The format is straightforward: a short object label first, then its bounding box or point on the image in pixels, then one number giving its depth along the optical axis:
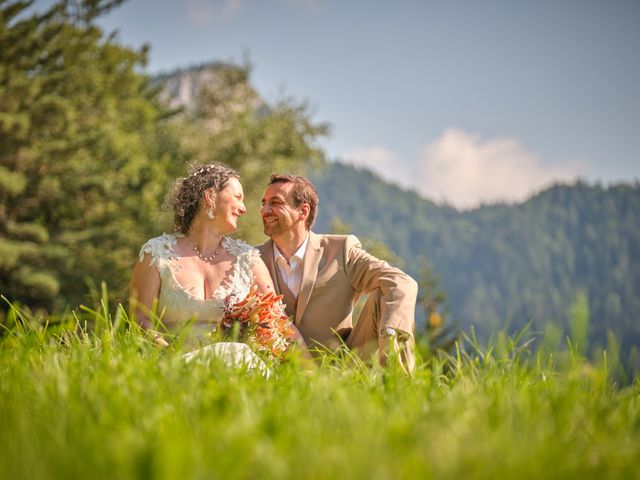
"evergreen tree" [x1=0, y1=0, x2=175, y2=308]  20.36
